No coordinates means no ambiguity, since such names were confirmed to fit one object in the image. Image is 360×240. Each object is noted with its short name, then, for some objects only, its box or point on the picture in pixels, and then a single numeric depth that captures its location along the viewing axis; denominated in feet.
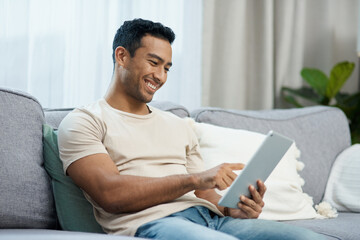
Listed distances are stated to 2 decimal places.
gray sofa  7.70
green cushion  8.02
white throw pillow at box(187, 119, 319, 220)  9.44
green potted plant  13.64
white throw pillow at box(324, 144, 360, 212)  10.20
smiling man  7.64
